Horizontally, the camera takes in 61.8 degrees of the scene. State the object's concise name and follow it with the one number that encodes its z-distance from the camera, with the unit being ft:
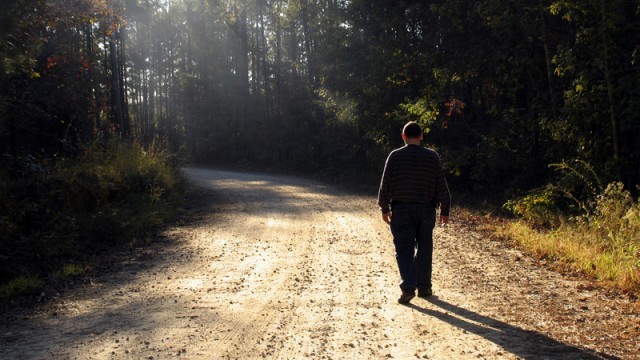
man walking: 19.90
